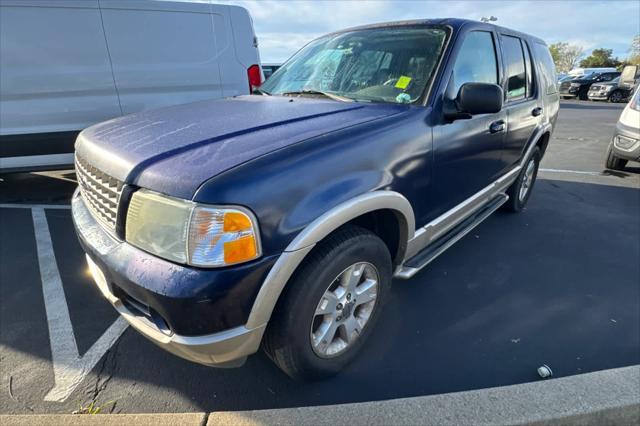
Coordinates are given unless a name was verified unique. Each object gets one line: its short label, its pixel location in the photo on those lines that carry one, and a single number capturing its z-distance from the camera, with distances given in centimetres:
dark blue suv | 140
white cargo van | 405
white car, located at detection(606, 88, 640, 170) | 541
